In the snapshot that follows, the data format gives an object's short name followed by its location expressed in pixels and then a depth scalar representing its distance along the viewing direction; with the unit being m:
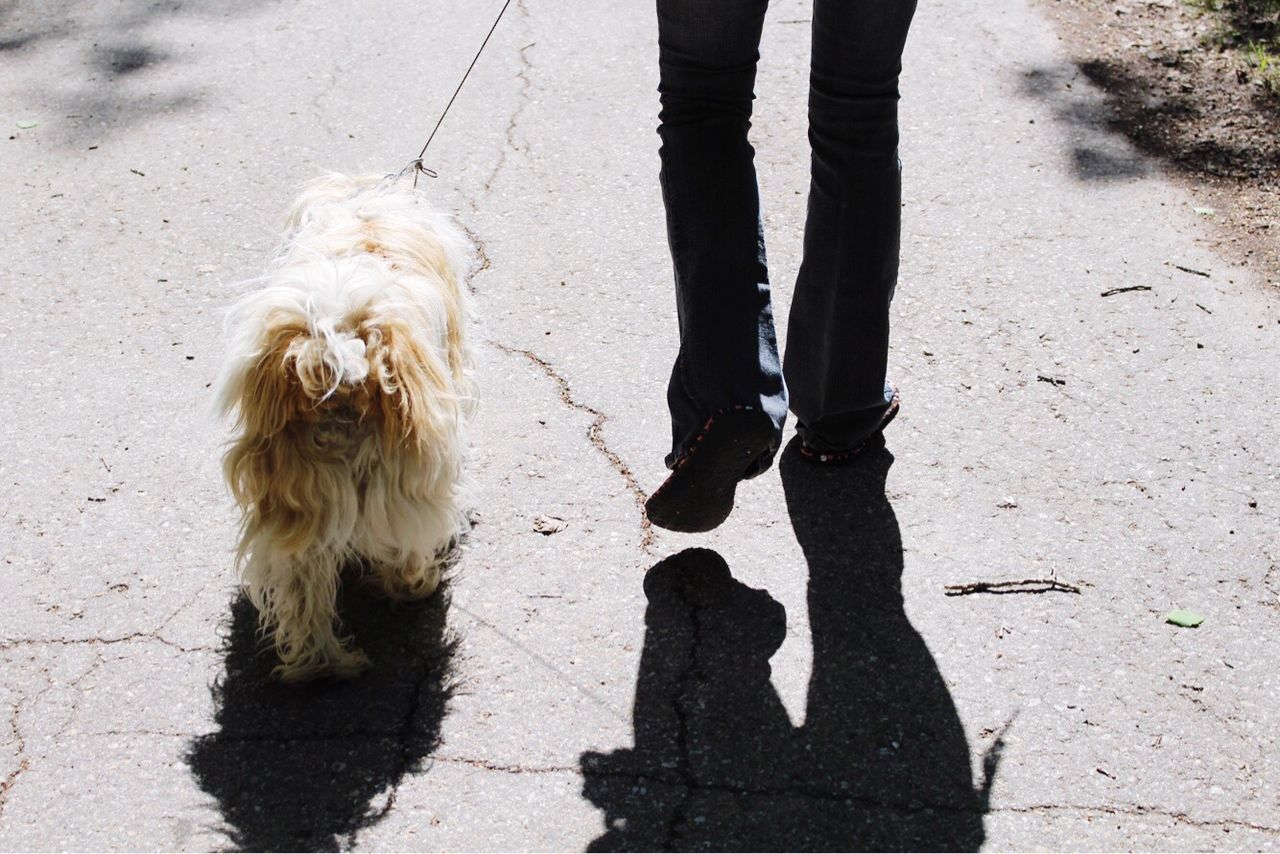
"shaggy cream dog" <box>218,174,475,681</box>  2.60
